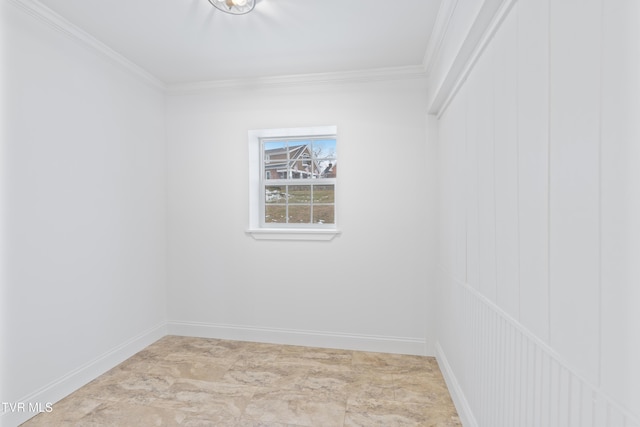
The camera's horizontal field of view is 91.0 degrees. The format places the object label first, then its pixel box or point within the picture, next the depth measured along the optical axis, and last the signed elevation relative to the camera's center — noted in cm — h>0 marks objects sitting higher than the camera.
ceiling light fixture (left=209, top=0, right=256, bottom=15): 190 +125
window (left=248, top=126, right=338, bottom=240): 314 +30
